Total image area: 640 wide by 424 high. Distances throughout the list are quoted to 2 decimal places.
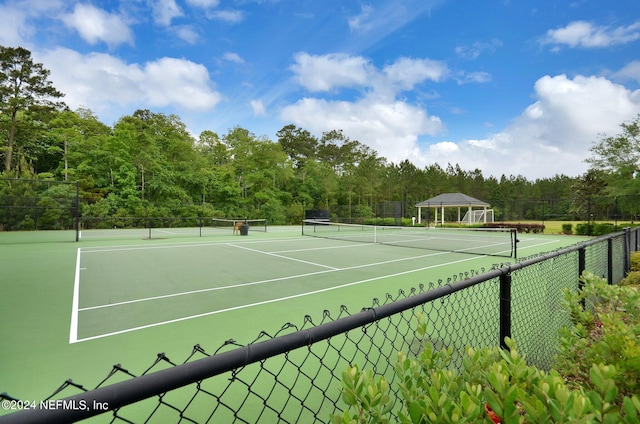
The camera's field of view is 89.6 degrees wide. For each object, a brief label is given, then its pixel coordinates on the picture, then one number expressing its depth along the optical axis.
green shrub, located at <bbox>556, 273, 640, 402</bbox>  1.56
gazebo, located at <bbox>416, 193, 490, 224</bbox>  32.12
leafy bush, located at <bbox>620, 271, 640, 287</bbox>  5.83
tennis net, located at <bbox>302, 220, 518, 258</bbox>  13.09
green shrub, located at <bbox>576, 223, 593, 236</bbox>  21.14
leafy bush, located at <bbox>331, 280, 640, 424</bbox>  0.96
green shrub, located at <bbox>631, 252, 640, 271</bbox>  7.12
